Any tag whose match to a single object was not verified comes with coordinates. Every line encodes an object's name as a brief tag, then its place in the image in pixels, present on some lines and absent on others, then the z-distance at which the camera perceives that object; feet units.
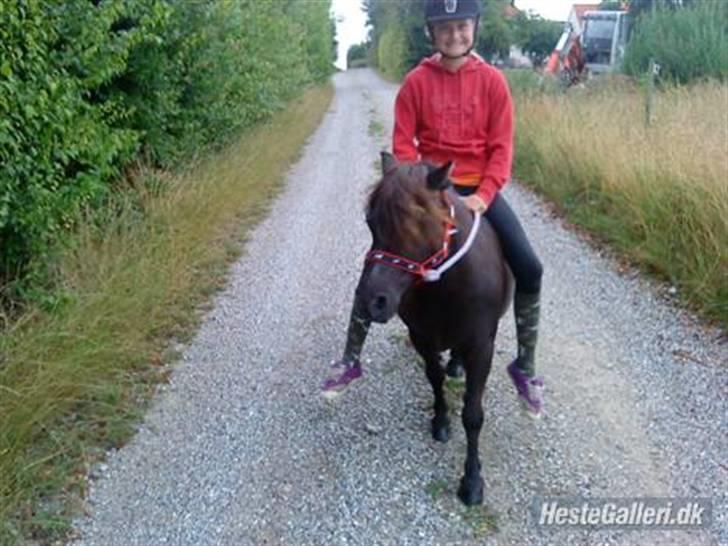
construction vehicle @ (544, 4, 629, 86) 72.84
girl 9.43
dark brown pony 7.47
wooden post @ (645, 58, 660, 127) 27.55
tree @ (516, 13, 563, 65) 132.77
